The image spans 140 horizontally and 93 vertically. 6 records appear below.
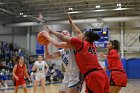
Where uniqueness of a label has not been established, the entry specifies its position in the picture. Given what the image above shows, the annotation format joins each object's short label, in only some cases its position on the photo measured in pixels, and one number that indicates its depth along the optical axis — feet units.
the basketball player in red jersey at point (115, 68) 21.06
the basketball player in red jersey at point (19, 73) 33.27
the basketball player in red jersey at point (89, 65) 14.66
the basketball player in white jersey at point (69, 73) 17.44
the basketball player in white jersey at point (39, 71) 38.06
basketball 17.19
